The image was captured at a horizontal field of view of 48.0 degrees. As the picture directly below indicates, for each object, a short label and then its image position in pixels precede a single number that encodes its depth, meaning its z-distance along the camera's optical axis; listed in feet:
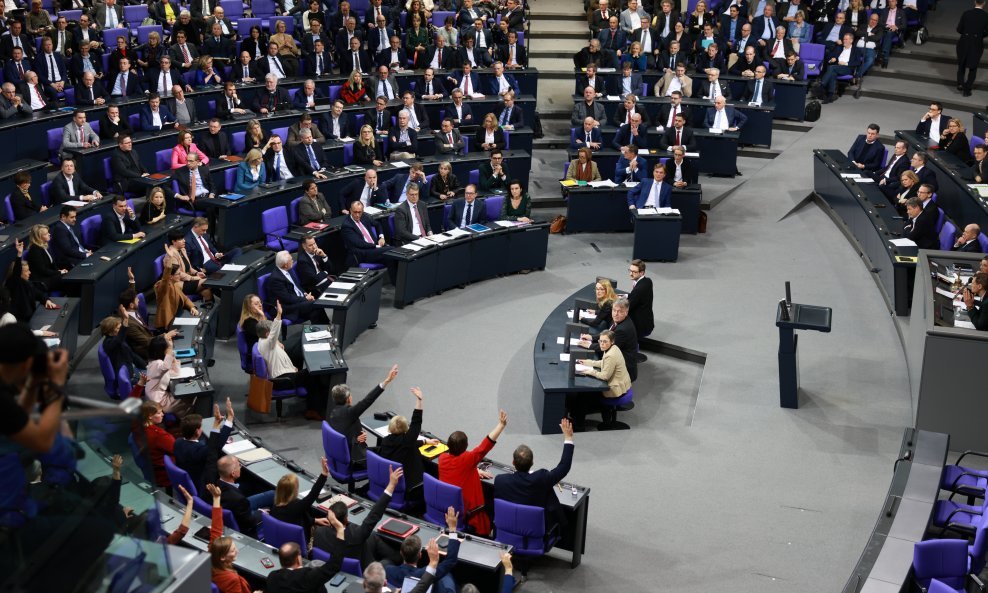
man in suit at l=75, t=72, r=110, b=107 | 56.54
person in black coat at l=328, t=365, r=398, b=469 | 33.71
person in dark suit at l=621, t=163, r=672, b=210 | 54.65
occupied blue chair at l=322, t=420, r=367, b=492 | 33.22
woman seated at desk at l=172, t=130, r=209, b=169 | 52.54
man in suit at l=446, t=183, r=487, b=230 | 52.60
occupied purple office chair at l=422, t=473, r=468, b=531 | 29.84
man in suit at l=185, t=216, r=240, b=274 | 45.93
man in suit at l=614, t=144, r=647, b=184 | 57.36
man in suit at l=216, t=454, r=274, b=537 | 28.63
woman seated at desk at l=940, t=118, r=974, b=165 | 53.31
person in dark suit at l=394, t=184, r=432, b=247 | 50.44
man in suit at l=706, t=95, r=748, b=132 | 64.05
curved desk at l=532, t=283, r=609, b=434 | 37.73
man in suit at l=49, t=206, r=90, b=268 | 43.73
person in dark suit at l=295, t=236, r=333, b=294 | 45.24
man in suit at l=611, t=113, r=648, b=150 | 61.16
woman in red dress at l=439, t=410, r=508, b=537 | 30.32
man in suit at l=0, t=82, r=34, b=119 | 51.80
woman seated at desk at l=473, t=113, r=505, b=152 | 60.64
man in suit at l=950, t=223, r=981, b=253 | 43.34
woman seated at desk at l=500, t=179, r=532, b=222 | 53.93
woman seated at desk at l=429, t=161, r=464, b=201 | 54.53
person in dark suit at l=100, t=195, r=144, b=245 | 45.65
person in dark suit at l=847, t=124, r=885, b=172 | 56.65
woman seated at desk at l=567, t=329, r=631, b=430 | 37.91
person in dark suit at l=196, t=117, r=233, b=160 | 55.21
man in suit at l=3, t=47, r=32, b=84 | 54.80
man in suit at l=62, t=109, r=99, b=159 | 51.65
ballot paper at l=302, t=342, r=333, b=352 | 39.60
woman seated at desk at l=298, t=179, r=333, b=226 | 50.24
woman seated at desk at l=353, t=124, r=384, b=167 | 56.49
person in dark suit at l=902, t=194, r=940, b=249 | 47.26
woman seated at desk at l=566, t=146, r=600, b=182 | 57.88
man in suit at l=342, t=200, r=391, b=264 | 48.98
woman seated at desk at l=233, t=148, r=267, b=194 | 52.42
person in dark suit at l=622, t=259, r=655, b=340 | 43.14
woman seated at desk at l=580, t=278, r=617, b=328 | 42.09
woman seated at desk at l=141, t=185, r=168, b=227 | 48.11
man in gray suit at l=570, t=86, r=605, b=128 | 64.54
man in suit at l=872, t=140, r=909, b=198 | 53.11
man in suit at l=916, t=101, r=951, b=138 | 57.11
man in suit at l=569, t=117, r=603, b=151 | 61.21
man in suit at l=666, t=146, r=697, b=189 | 57.00
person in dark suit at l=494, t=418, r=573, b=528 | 29.71
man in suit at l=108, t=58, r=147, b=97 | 58.85
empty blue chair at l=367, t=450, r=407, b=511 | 31.37
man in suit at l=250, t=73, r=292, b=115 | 60.13
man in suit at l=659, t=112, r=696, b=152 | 61.11
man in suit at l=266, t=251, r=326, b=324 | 43.53
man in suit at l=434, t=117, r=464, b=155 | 59.88
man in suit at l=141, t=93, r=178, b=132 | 56.03
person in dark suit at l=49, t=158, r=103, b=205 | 47.47
